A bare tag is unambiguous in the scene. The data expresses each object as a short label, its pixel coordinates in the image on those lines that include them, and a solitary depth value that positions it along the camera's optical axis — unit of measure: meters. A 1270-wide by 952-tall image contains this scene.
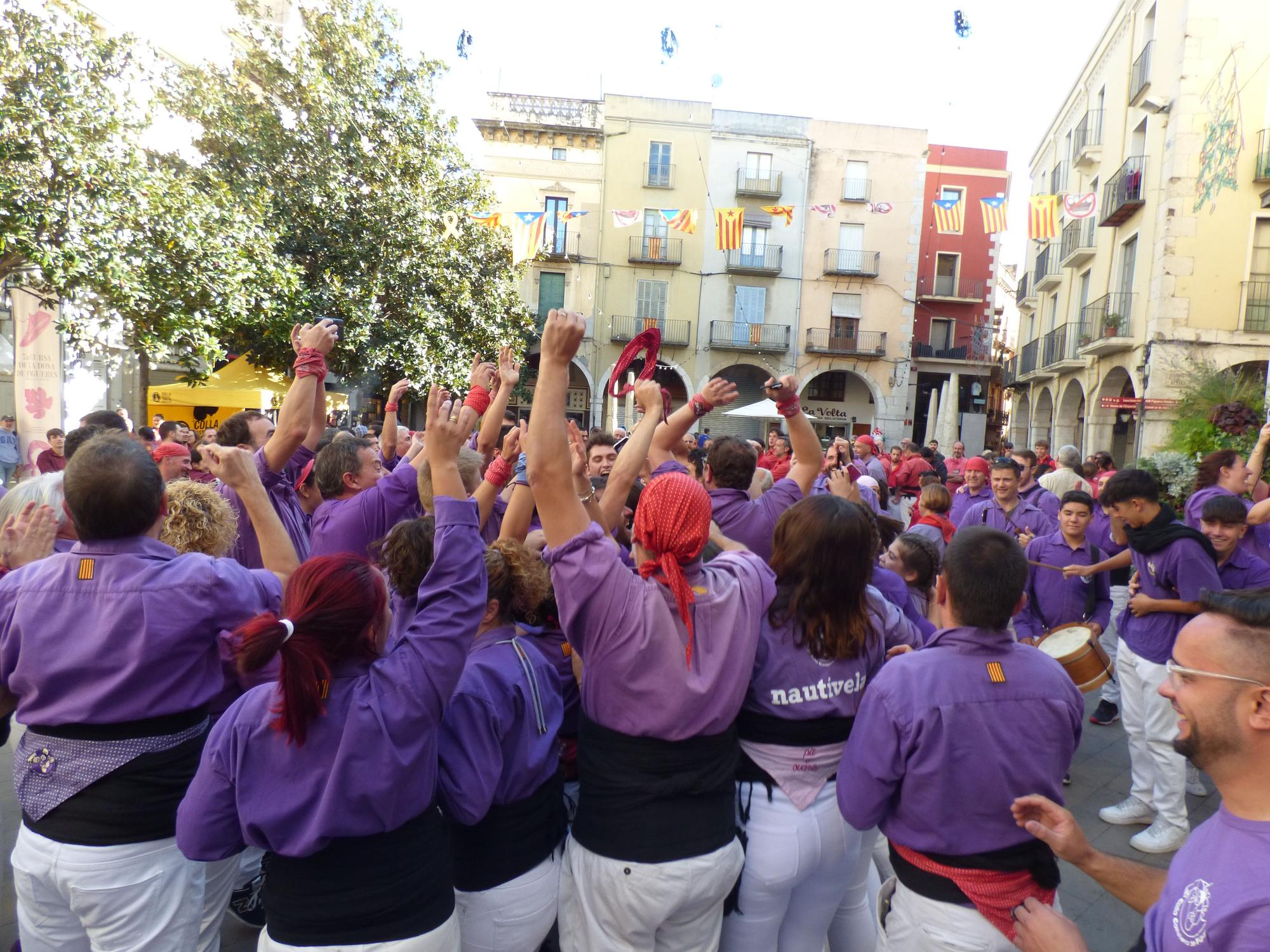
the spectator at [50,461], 6.98
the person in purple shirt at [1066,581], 5.10
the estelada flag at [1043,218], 15.84
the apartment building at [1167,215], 14.69
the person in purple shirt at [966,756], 2.00
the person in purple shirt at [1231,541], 4.28
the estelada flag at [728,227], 21.38
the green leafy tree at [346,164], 15.98
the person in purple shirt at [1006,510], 6.09
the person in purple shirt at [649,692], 1.96
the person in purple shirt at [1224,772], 1.28
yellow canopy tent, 14.68
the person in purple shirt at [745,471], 3.36
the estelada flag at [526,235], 18.66
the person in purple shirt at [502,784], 2.04
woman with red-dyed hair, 1.68
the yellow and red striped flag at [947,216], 16.81
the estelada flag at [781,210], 20.80
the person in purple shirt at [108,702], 2.07
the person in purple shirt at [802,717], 2.29
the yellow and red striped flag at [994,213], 16.23
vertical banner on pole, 9.44
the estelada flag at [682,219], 20.58
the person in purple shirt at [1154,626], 4.01
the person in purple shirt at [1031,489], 7.08
